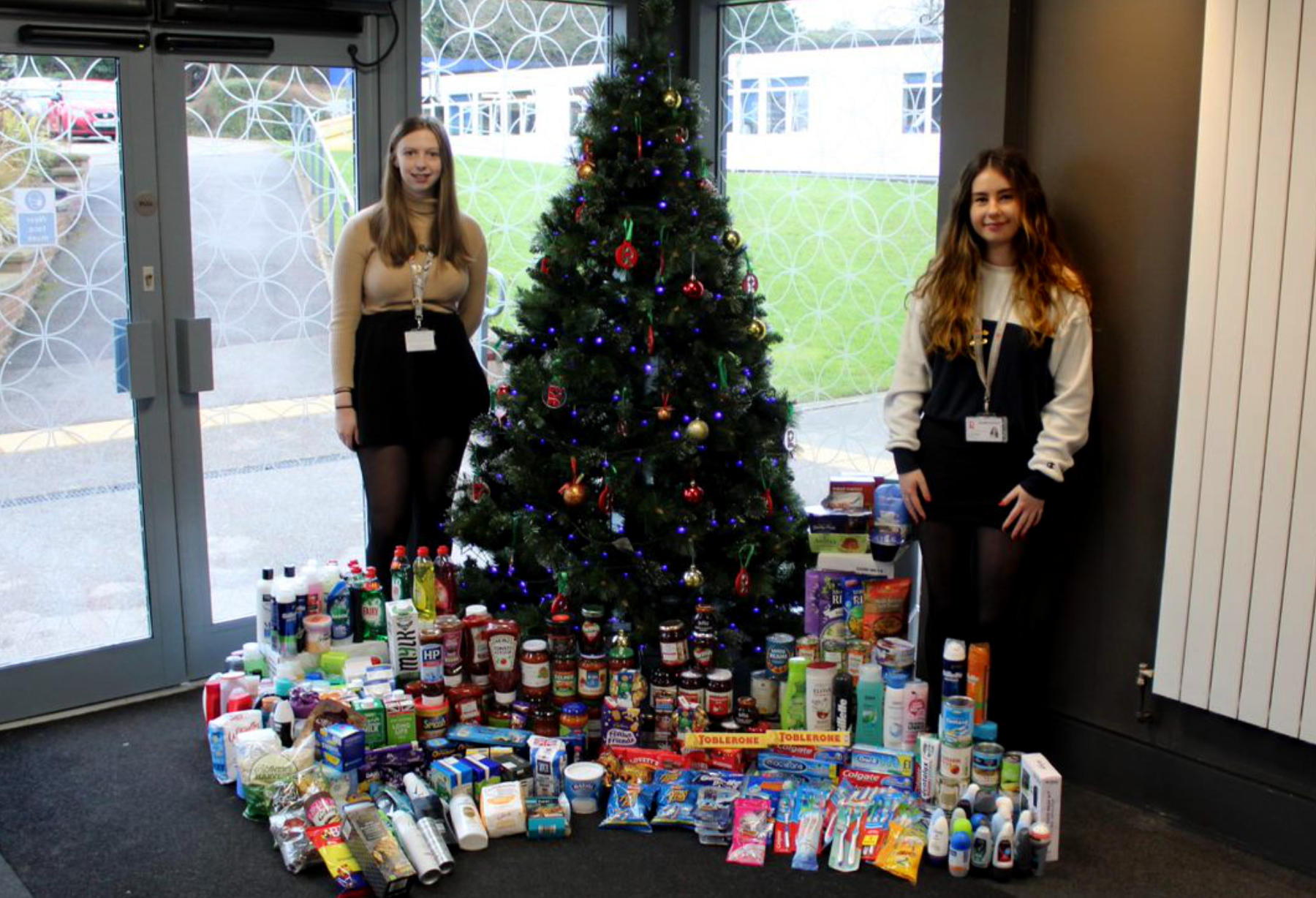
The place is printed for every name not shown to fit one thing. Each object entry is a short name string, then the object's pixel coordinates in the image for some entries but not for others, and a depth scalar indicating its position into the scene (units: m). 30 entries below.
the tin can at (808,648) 3.71
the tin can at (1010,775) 3.30
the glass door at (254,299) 3.98
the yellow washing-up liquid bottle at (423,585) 3.87
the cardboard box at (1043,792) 3.12
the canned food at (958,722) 3.29
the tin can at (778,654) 3.71
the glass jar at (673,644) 3.68
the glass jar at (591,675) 3.71
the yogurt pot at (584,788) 3.38
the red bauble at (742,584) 3.95
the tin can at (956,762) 3.29
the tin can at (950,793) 3.29
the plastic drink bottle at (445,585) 3.92
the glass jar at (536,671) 3.69
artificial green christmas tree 3.89
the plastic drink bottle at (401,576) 3.95
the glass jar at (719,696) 3.62
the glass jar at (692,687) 3.62
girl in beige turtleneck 3.98
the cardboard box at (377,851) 2.94
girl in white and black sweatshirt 3.34
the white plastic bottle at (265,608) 3.82
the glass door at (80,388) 3.71
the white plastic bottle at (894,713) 3.46
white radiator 2.93
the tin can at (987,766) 3.27
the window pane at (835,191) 4.24
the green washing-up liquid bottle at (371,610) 3.94
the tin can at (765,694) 3.70
